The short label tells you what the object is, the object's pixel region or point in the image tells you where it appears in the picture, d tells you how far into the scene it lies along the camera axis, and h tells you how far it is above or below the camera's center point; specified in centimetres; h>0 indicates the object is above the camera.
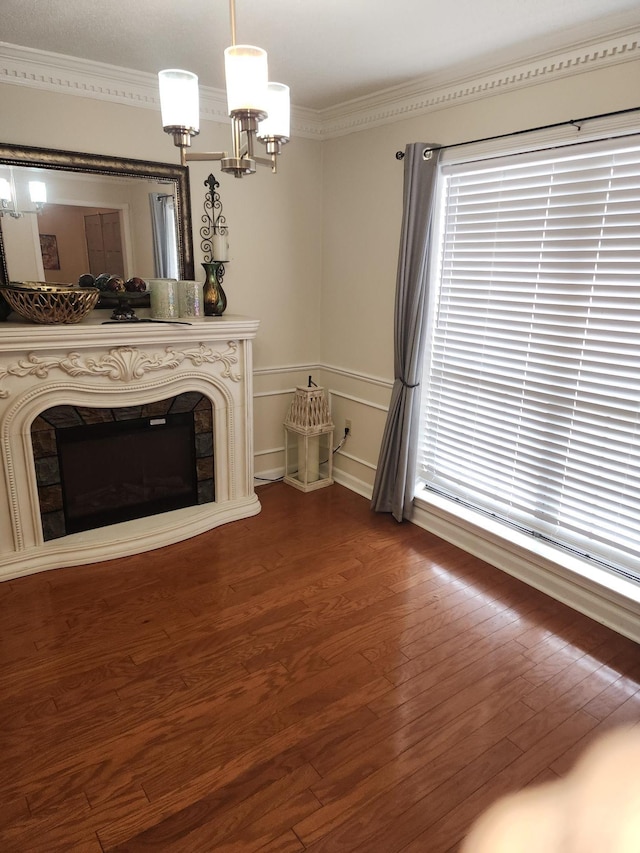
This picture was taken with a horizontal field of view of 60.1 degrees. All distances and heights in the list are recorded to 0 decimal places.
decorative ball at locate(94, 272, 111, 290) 319 -11
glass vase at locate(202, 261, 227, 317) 347 -17
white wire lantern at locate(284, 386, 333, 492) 398 -127
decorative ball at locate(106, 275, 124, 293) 317 -13
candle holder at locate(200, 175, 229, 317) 348 +10
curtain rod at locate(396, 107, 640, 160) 229 +65
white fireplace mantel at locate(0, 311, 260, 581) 283 -70
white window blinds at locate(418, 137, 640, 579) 246 -33
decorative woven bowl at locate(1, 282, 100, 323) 276 -20
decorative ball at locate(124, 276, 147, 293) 328 -13
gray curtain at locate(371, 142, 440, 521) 311 -40
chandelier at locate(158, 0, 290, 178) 144 +43
